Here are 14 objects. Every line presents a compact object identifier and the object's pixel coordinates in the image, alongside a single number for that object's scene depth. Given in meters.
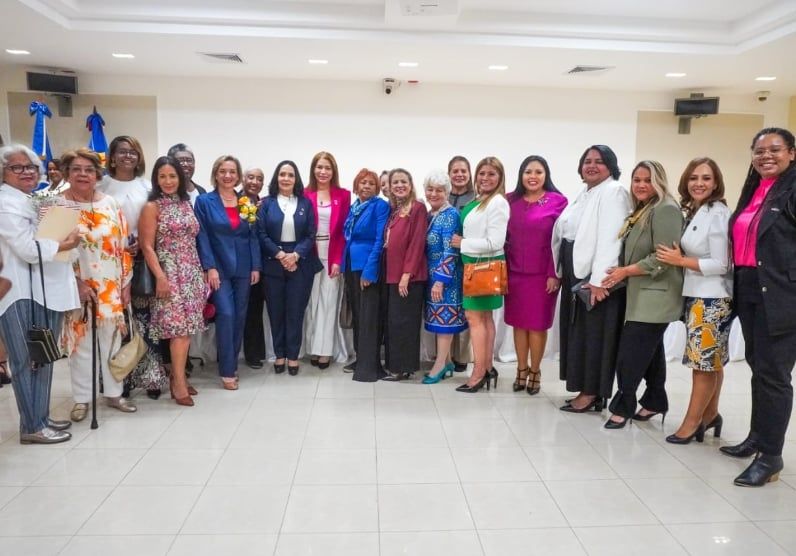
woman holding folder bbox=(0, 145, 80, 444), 2.71
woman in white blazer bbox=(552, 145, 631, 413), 3.16
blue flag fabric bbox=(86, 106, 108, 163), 6.46
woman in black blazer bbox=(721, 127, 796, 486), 2.45
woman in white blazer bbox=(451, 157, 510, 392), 3.56
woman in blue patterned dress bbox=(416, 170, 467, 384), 3.83
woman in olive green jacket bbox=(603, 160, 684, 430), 2.94
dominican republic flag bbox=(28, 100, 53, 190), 5.83
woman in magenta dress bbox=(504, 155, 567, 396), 3.57
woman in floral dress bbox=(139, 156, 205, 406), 3.32
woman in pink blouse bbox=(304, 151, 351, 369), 4.21
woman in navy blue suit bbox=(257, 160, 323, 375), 4.02
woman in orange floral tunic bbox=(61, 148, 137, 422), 3.03
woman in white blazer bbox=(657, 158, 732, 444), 2.78
